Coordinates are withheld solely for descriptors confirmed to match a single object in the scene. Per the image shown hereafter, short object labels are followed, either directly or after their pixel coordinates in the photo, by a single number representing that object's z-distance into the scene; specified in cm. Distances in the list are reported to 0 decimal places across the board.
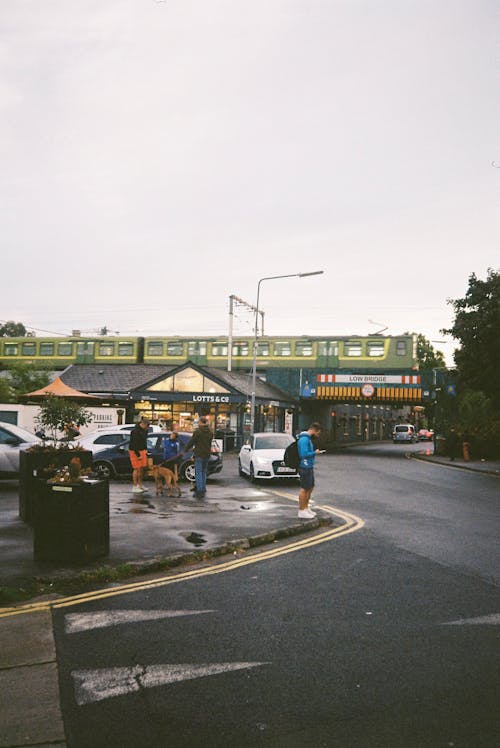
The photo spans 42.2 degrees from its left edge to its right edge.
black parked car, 1873
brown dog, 1510
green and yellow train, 4184
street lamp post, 3052
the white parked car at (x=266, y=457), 1912
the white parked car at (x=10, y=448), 1611
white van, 6462
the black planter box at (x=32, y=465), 1045
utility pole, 3894
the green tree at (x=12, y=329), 11231
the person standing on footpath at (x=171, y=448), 1712
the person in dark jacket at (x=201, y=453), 1459
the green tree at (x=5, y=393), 4100
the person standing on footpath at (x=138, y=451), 1525
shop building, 3625
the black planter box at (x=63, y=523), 780
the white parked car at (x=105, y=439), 1902
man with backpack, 1190
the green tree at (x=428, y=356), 9406
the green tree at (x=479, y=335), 2511
